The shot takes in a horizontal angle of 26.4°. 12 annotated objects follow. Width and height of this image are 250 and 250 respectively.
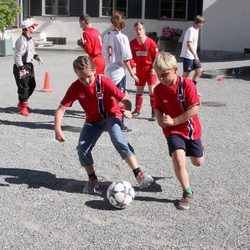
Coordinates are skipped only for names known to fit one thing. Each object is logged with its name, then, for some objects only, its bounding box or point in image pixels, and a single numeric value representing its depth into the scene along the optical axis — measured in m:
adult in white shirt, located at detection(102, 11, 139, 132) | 7.99
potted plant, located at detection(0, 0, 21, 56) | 21.14
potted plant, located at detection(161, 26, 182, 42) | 24.94
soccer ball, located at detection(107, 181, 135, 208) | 4.95
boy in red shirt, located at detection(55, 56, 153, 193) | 5.35
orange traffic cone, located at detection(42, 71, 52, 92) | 12.45
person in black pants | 9.11
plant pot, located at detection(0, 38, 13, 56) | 21.73
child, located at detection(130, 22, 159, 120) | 9.07
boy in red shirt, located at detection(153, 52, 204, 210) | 4.91
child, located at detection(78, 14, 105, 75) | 8.78
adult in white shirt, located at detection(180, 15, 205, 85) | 11.48
